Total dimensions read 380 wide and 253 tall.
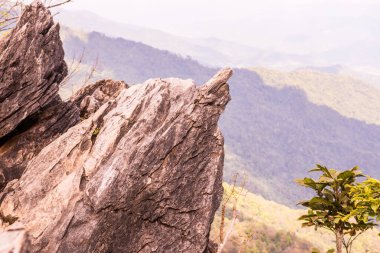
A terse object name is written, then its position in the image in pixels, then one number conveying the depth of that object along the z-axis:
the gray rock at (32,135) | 14.73
